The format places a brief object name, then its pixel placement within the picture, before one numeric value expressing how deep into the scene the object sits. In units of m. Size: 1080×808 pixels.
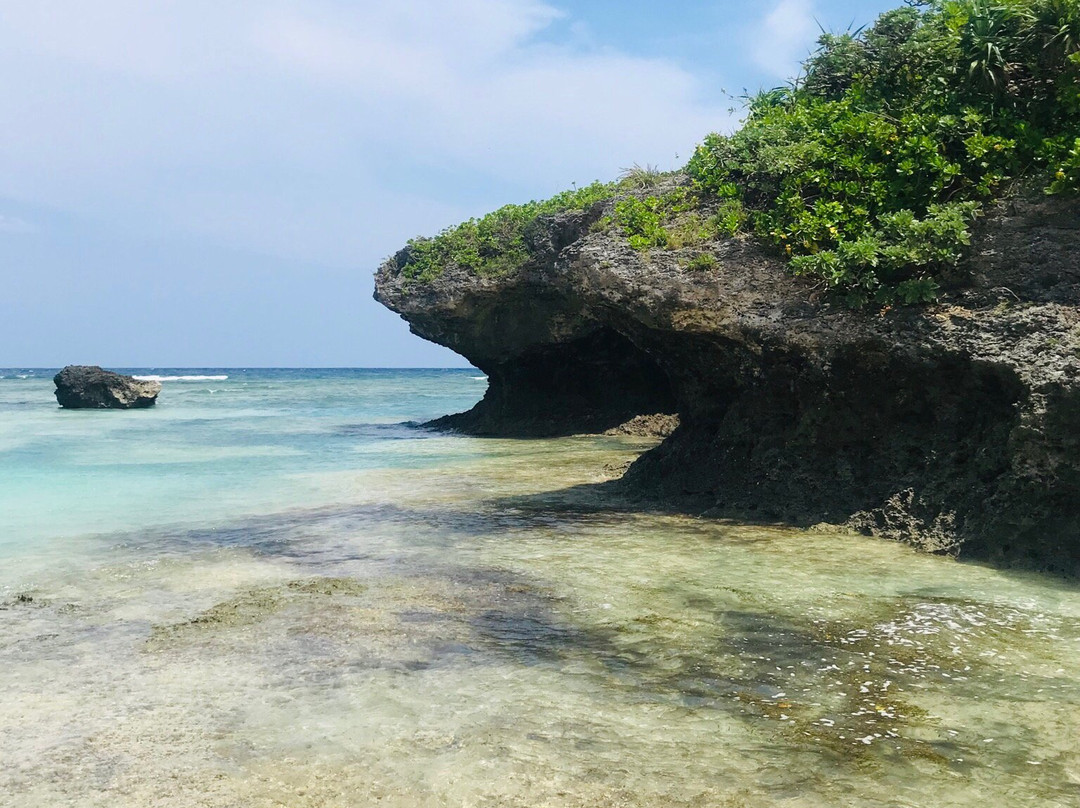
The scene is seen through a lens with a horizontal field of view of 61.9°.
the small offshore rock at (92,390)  31.62
